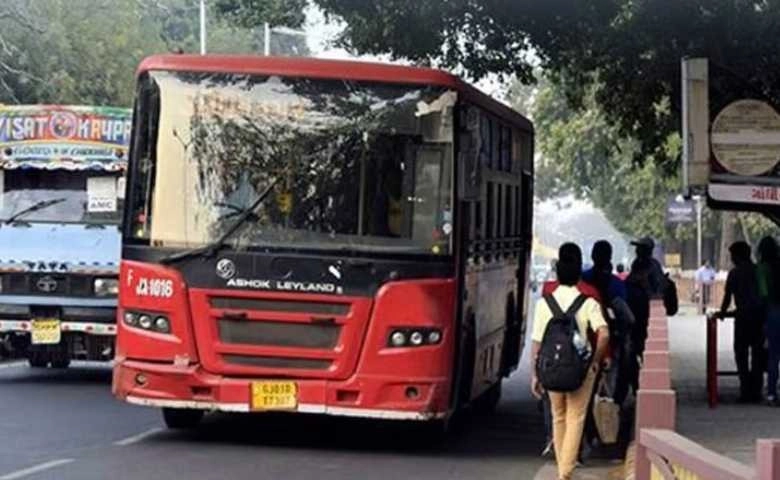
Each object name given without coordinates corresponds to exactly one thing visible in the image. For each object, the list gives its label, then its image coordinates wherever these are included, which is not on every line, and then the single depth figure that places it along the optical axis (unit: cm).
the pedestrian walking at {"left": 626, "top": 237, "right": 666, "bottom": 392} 1858
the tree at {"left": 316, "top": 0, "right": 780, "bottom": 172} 1916
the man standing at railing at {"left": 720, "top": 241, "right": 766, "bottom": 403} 1834
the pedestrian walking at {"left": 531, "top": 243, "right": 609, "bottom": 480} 1221
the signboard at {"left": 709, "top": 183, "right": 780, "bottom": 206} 1659
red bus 1396
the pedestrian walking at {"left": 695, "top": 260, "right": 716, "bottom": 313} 5244
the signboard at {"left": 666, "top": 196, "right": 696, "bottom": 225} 4925
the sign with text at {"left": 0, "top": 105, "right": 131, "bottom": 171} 2014
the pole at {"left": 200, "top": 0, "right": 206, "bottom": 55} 5307
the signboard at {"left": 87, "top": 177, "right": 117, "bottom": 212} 2027
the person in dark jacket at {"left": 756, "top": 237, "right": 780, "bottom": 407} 1778
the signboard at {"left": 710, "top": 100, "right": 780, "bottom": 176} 1677
